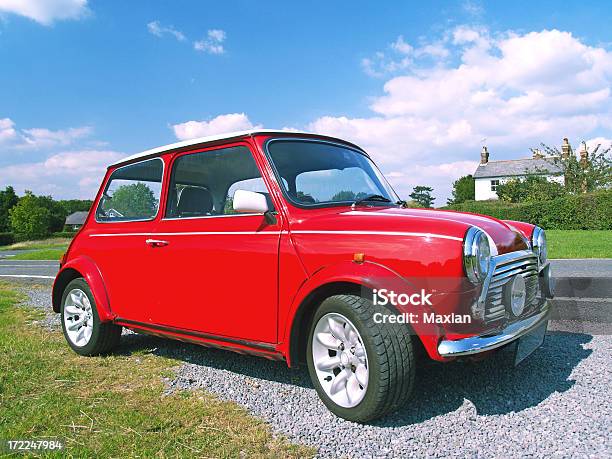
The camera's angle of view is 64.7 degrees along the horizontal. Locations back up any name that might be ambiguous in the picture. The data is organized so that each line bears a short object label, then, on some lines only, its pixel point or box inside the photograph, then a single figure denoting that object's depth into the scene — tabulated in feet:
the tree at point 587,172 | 114.52
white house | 181.43
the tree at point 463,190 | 242.31
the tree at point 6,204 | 277.44
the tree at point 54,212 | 274.79
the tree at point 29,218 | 251.19
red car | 9.11
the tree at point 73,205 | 311.68
